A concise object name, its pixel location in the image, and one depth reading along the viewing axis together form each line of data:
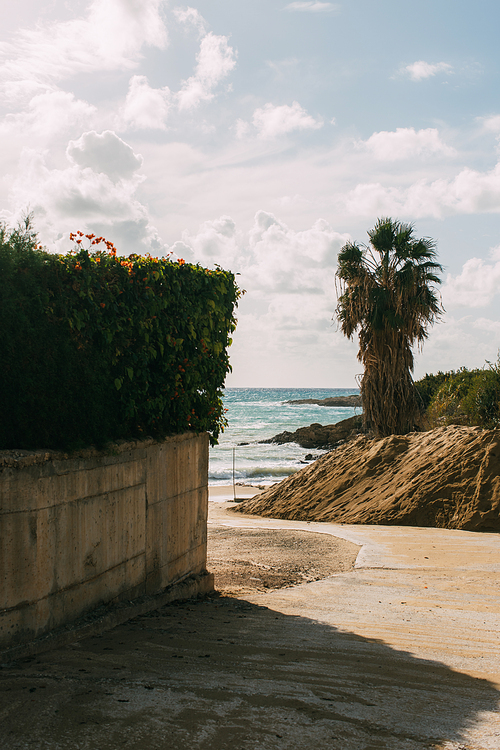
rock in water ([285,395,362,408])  107.99
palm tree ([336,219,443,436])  18.89
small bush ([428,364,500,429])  19.45
